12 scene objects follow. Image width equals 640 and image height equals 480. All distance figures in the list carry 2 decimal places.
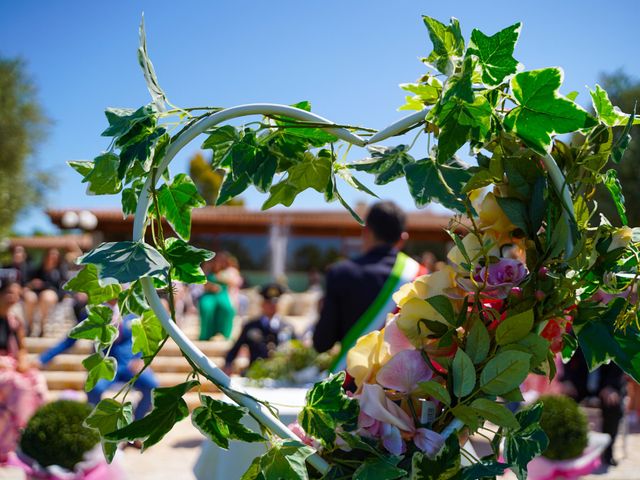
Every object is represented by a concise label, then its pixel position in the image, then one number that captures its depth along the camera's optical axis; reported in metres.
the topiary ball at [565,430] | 3.29
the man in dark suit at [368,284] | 2.99
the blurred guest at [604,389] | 5.46
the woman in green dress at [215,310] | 10.34
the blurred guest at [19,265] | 11.91
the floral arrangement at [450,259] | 0.86
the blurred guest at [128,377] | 4.60
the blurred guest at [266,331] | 6.59
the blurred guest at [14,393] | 4.50
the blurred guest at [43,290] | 10.90
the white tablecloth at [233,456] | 2.05
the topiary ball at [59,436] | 3.05
